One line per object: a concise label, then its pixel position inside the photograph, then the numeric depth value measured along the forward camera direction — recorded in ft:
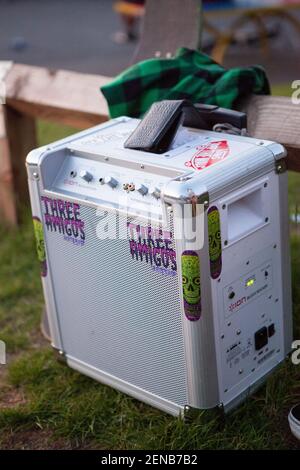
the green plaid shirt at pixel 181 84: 7.39
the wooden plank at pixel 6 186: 10.80
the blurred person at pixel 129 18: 22.84
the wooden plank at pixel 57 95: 9.02
